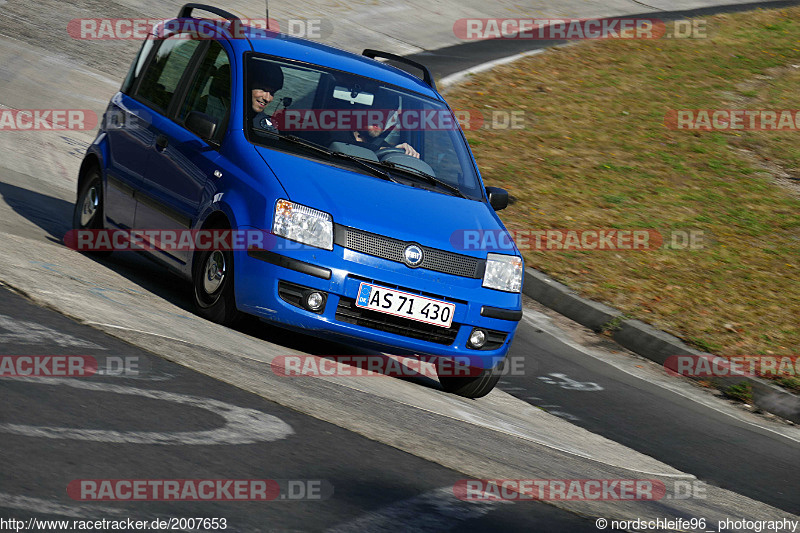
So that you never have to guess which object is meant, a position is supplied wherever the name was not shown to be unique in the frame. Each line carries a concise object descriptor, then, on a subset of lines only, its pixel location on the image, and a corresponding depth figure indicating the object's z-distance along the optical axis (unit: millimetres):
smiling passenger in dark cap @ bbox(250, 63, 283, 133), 14672
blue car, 13117
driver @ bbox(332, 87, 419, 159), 14991
